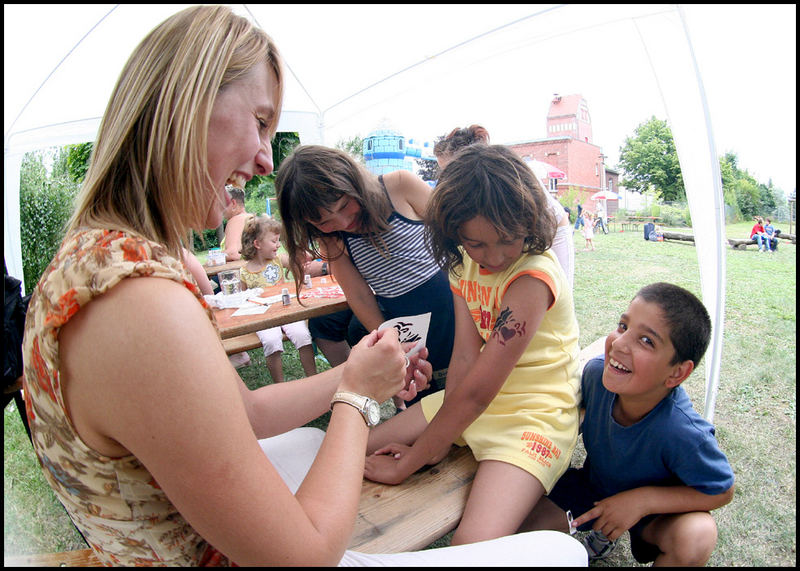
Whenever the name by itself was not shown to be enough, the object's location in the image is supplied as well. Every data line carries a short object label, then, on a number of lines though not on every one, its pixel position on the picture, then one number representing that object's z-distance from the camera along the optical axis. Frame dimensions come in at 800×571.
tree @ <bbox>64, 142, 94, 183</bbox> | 11.46
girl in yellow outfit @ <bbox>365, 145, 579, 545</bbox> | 1.54
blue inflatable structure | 9.17
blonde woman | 0.63
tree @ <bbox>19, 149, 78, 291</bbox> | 7.06
